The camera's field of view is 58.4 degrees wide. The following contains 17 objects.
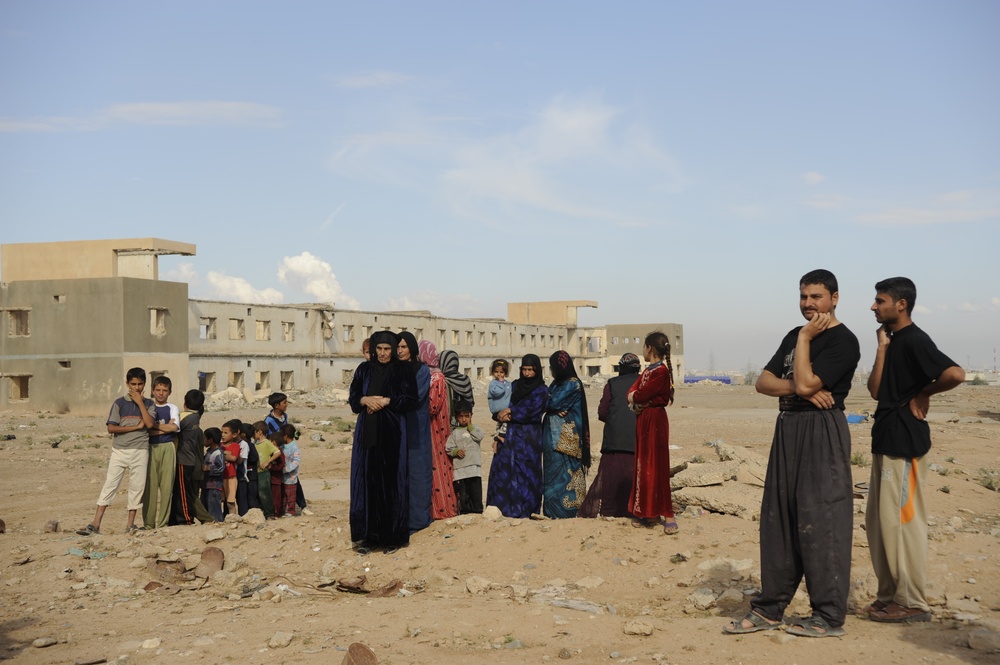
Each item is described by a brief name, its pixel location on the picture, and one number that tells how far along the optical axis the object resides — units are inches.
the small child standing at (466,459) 332.5
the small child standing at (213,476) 349.7
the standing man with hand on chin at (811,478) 175.6
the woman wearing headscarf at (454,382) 331.6
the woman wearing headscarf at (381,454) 291.0
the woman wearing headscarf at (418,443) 304.5
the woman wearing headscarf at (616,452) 307.3
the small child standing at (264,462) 362.0
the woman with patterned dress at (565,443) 327.3
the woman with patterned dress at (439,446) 318.7
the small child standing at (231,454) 353.4
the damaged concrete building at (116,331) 1178.6
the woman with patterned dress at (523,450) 332.5
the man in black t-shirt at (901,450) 185.0
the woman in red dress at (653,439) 278.3
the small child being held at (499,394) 344.2
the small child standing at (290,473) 372.5
